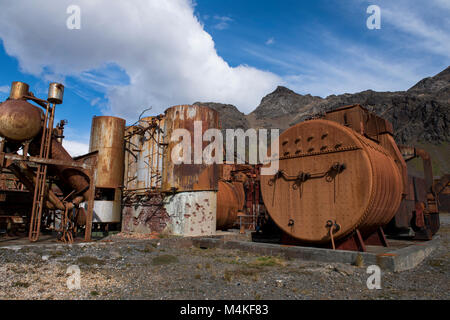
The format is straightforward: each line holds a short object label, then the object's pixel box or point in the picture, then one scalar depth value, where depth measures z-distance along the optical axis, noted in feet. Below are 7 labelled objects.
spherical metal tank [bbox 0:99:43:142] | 32.07
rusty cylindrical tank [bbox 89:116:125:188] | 53.16
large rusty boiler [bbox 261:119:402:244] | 24.68
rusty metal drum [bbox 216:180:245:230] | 51.39
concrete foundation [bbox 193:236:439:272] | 21.91
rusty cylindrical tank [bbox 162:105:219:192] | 44.70
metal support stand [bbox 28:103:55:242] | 33.04
